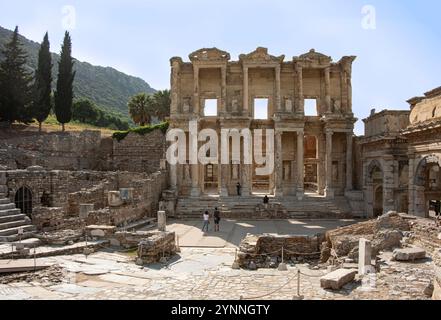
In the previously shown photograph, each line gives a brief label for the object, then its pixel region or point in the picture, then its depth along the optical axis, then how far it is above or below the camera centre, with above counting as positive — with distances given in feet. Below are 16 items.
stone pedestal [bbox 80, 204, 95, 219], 64.94 -7.00
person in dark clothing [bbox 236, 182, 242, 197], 106.79 -5.79
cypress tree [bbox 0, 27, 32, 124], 131.54 +27.38
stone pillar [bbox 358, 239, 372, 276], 38.11 -8.94
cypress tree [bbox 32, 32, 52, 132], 139.85 +31.19
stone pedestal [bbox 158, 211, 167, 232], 66.91 -9.10
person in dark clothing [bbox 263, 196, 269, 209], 94.53 -8.26
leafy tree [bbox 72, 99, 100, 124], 220.84 +31.95
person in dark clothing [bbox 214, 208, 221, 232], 75.32 -10.02
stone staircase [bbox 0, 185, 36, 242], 53.83 -8.03
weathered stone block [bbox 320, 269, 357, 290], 34.55 -9.97
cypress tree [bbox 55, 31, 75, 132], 148.56 +29.49
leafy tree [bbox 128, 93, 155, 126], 178.19 +27.60
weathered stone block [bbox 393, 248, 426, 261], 40.84 -9.11
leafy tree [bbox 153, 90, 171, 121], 176.35 +28.79
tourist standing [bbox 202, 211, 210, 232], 74.79 -10.53
